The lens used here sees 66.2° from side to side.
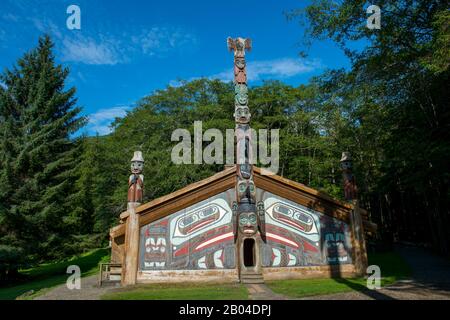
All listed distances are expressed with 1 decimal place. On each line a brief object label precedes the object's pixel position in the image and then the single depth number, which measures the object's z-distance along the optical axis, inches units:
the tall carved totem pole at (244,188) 564.4
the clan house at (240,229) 559.2
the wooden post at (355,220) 591.2
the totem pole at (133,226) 541.0
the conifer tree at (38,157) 734.5
